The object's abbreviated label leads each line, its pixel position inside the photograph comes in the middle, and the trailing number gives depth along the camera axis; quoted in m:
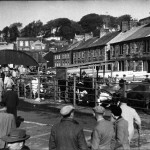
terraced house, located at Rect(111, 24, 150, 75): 40.11
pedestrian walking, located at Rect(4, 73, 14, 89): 16.66
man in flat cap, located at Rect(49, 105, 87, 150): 5.23
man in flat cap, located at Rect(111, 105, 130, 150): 6.05
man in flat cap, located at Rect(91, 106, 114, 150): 5.71
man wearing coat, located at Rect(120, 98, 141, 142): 6.96
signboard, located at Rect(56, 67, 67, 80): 18.84
